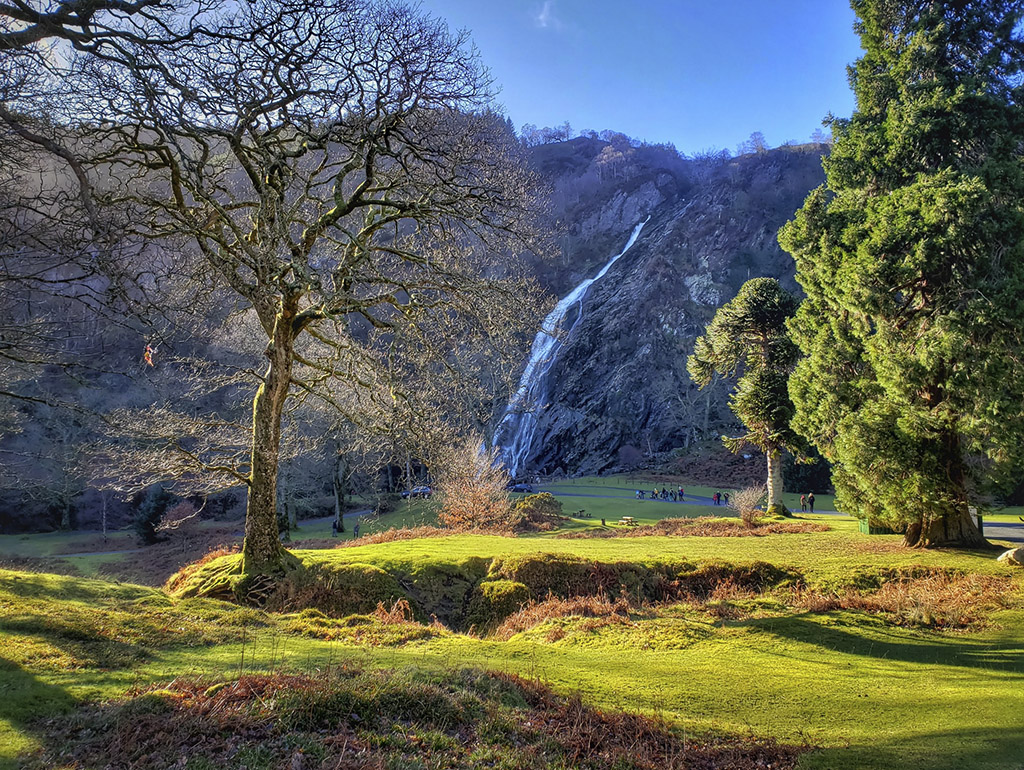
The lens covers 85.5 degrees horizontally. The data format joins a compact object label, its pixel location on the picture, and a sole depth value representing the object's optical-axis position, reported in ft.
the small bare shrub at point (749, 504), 67.08
